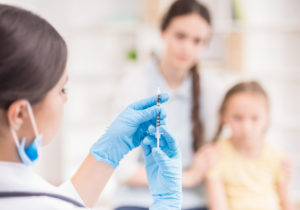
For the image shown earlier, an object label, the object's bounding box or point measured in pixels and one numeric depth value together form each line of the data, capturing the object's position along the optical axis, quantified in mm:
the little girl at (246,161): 2060
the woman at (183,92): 2105
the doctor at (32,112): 1511
